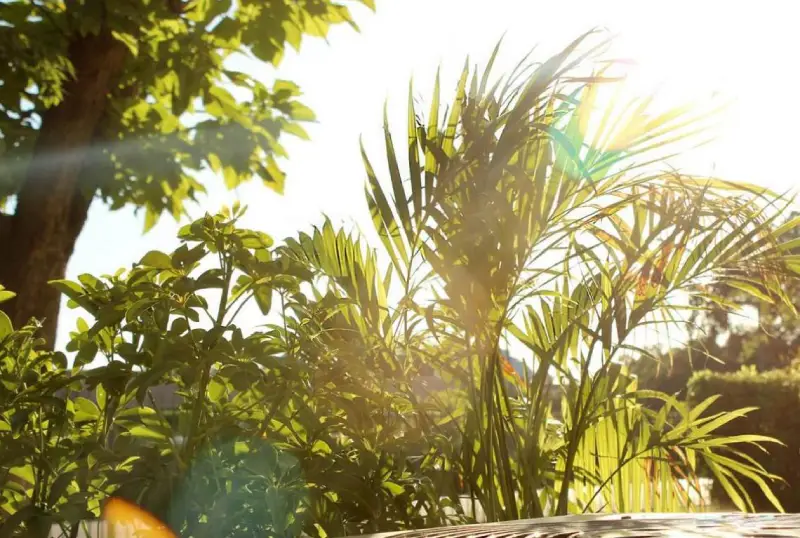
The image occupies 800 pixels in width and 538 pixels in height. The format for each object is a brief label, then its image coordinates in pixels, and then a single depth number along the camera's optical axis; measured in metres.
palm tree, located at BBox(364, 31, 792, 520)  1.76
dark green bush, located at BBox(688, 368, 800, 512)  5.62
